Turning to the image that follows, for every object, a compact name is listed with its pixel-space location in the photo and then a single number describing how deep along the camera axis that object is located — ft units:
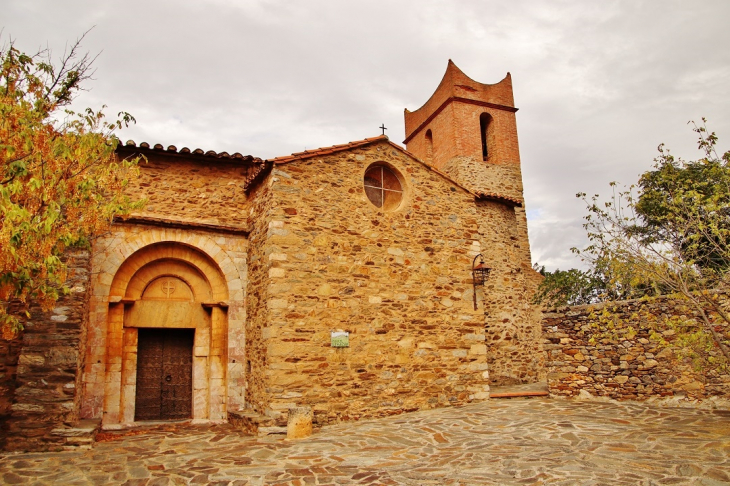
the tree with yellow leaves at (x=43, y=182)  15.51
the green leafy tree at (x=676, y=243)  20.01
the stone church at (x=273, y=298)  27.07
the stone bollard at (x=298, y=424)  24.59
